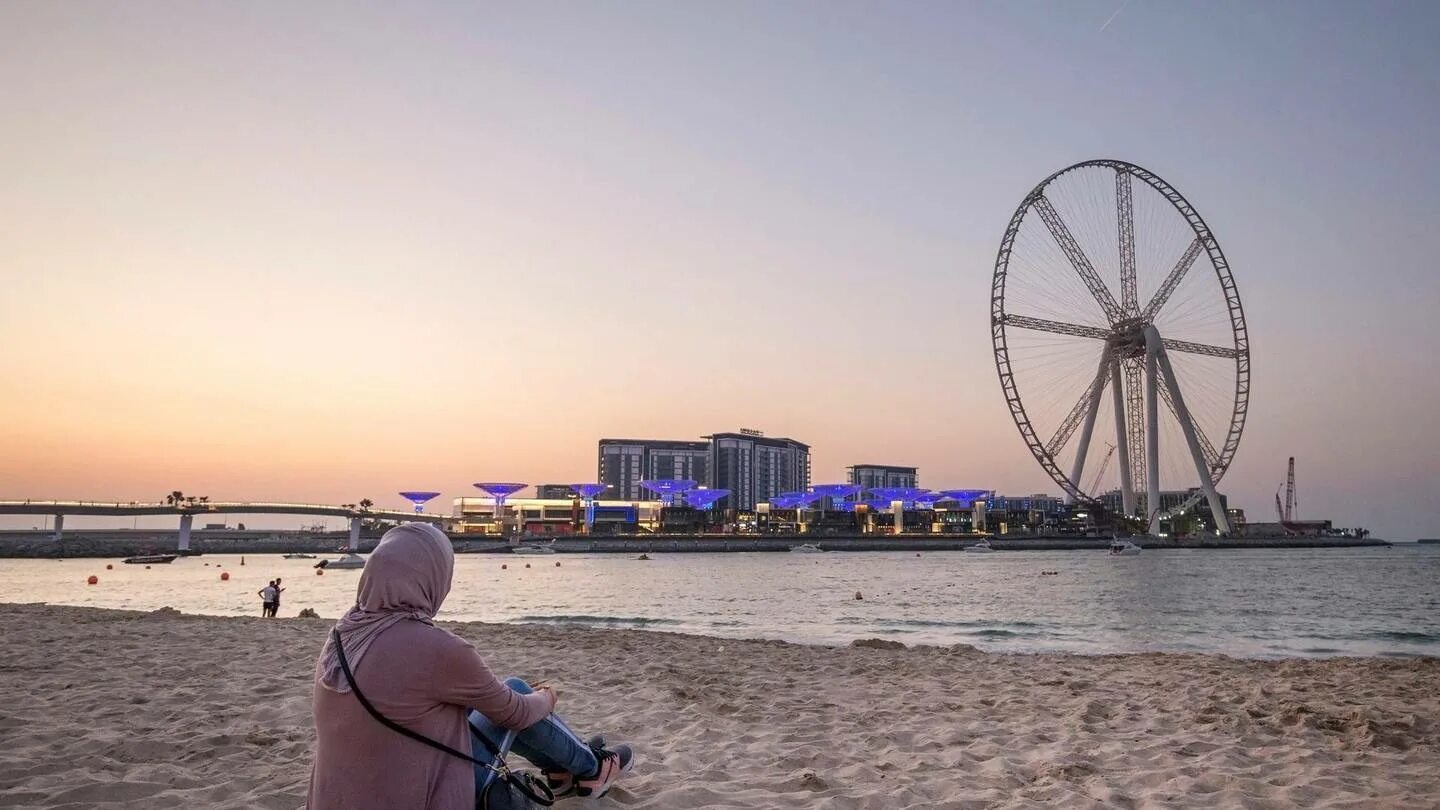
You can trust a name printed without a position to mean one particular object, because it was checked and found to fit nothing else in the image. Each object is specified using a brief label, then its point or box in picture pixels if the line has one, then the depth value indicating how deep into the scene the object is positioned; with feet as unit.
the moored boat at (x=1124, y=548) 361.92
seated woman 9.39
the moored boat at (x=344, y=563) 224.12
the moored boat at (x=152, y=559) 263.57
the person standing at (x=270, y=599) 68.74
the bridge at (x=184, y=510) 357.82
